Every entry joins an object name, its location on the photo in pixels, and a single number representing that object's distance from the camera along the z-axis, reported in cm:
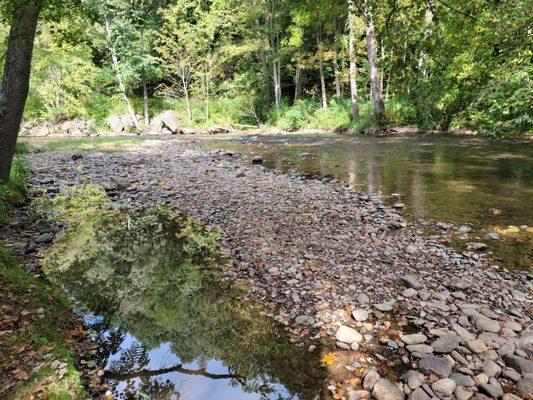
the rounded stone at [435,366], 288
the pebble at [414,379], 278
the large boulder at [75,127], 2990
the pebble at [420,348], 315
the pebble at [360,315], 363
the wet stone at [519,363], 282
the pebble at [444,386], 268
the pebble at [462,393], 263
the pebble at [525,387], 260
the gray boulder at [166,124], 2875
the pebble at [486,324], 337
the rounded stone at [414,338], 328
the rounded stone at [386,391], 267
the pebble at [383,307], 378
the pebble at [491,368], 285
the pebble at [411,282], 413
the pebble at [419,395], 265
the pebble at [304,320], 364
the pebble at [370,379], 280
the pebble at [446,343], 313
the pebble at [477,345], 310
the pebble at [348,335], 335
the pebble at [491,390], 264
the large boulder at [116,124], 3083
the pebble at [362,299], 391
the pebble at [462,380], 275
